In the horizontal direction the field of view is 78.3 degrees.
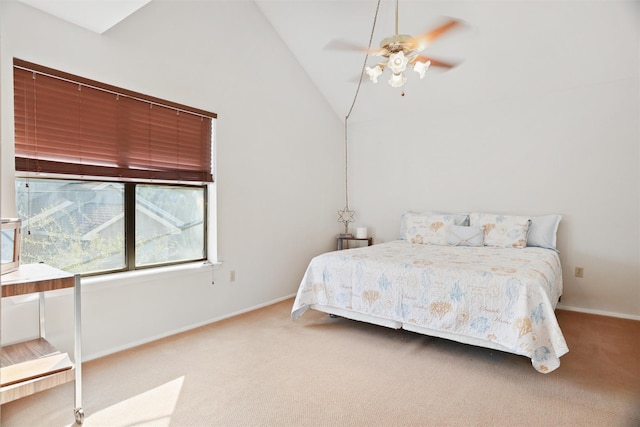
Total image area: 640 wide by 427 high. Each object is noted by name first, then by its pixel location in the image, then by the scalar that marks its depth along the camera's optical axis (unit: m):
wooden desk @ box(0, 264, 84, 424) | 1.77
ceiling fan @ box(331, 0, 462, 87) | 2.73
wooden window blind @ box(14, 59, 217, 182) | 2.45
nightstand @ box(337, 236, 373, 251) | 4.97
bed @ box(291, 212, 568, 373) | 2.47
